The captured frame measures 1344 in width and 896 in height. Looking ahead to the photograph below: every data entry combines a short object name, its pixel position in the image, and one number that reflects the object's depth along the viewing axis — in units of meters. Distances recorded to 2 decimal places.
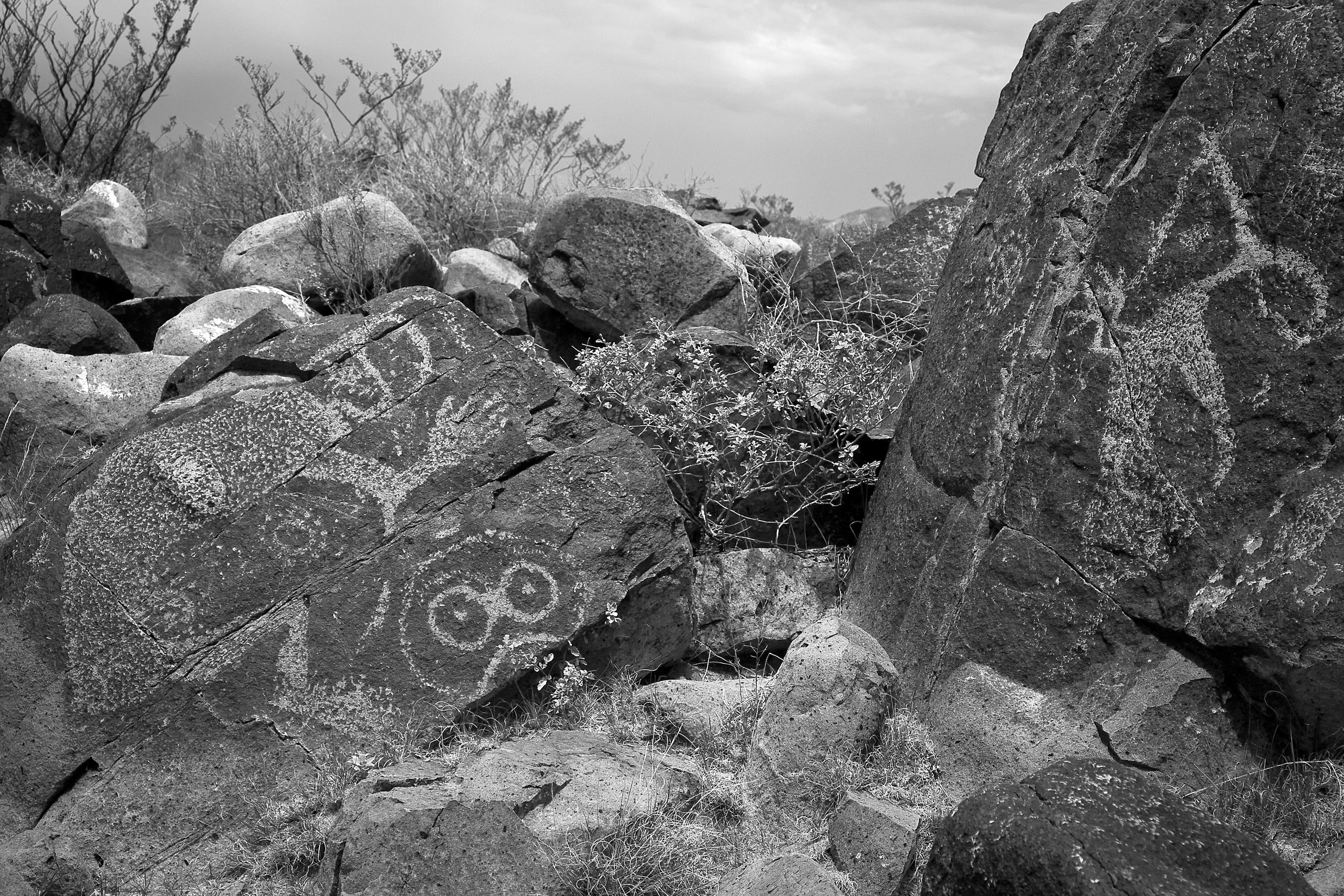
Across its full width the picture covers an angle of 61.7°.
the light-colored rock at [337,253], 6.82
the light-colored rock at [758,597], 4.46
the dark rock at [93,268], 7.07
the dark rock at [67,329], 5.93
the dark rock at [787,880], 2.85
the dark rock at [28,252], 6.68
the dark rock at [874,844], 2.94
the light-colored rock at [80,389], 5.30
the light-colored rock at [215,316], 5.98
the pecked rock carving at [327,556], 3.46
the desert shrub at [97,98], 11.96
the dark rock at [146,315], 6.82
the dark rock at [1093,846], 2.20
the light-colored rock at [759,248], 6.48
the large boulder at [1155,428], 3.08
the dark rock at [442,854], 2.87
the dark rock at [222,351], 4.04
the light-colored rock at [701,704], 3.73
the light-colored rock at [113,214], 8.50
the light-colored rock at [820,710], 3.41
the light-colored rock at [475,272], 7.24
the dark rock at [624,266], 5.69
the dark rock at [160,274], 7.65
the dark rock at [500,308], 6.09
